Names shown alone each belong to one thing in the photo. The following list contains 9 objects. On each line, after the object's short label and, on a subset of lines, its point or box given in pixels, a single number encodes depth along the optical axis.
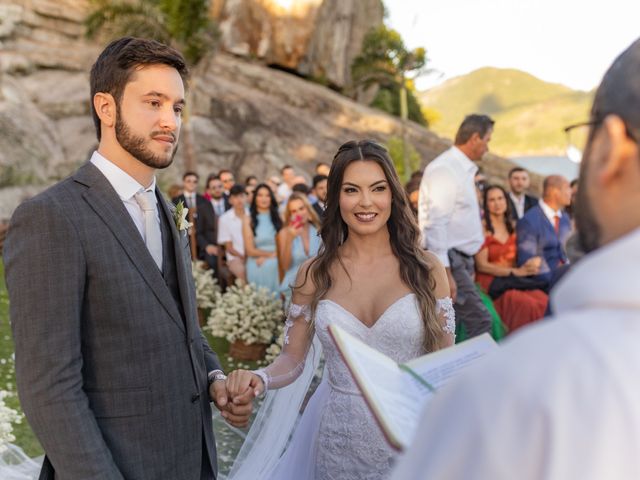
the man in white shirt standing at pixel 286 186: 12.28
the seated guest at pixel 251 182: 13.41
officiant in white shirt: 0.73
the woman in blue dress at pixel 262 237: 9.25
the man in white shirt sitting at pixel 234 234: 9.67
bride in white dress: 2.98
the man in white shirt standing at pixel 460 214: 6.12
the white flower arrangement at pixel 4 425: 3.42
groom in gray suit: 1.92
